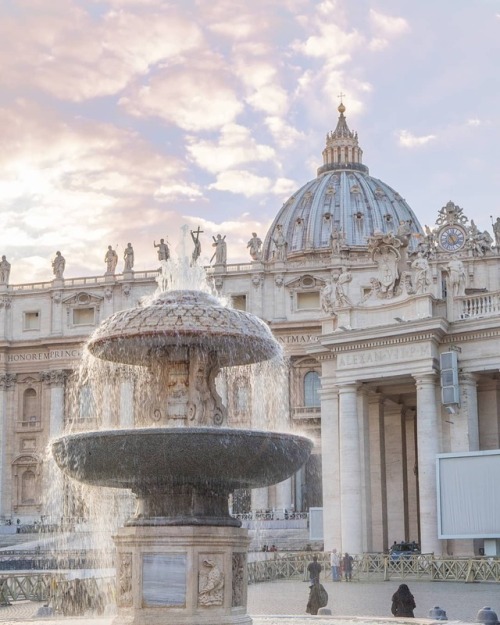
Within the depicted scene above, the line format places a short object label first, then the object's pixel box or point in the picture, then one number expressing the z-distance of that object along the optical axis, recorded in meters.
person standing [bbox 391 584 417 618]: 17.84
